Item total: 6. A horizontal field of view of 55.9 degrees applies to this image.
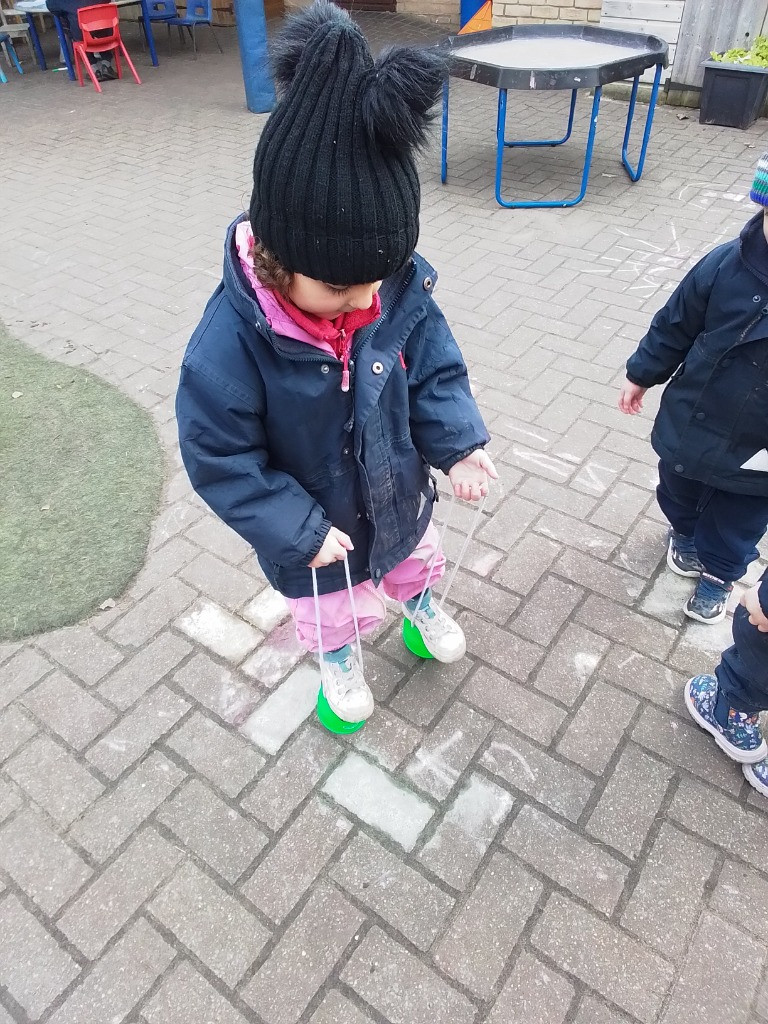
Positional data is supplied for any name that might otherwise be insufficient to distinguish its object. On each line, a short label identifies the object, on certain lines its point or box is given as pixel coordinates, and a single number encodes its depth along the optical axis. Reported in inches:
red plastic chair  318.0
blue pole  266.2
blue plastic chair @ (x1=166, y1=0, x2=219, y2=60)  358.3
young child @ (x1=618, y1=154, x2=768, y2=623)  71.2
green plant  237.1
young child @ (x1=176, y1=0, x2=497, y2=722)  48.1
